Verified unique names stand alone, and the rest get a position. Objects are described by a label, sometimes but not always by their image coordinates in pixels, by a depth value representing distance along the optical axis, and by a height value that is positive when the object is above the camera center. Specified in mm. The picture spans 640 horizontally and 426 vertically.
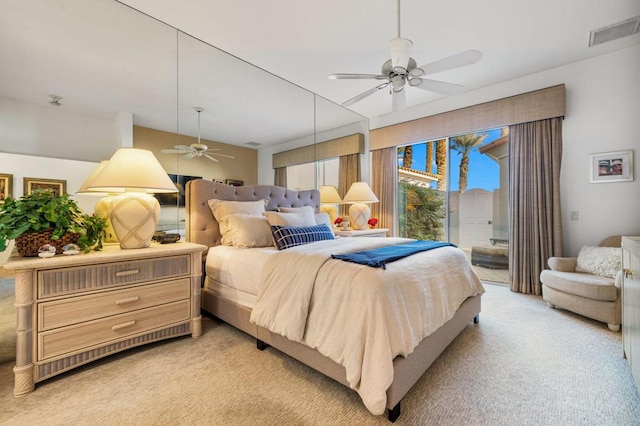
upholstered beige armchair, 2400 -673
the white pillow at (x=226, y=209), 2755 +46
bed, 1329 -611
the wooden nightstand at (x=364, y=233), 3911 -304
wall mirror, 1947 +1142
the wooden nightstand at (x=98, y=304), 1579 -629
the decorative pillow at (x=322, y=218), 3400 -63
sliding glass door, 4145 +394
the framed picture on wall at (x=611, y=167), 2986 +539
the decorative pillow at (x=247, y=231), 2582 -174
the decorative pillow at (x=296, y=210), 3229 +40
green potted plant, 1651 -68
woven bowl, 1719 -187
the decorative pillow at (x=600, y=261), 2670 -500
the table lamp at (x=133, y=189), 1991 +193
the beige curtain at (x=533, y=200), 3365 +172
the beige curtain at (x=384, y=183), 4941 +578
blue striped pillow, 2482 -215
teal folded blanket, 1594 -285
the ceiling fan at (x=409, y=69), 2029 +1172
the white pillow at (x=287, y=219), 2787 -61
